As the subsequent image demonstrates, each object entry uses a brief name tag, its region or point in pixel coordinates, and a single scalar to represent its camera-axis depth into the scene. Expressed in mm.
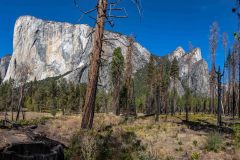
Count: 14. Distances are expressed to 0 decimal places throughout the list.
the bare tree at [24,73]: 28352
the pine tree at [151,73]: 42498
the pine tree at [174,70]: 38896
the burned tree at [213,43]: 28072
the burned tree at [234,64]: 32936
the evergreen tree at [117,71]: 31493
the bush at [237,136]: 8397
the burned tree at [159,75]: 35342
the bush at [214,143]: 7765
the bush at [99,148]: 5308
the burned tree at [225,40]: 31987
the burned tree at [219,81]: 17771
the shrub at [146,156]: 5158
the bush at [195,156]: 6486
